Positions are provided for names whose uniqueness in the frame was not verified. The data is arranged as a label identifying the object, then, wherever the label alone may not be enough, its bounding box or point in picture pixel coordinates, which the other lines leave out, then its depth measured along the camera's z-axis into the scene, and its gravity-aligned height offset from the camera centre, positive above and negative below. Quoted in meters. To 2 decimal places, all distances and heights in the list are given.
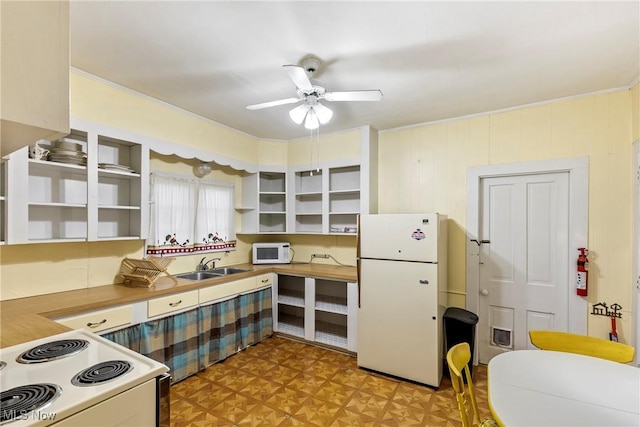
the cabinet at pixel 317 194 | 3.52 +0.24
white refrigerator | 2.60 -0.73
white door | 2.75 -0.43
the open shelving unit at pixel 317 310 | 3.17 -1.13
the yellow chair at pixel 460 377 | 1.32 -0.76
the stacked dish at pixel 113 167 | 2.43 +0.36
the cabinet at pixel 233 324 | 2.86 -1.17
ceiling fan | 1.90 +0.82
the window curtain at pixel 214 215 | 3.46 -0.04
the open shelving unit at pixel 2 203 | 1.93 +0.05
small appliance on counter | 3.85 -0.53
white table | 1.21 -0.81
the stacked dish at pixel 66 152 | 2.19 +0.43
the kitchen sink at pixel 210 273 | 3.25 -0.68
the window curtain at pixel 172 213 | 3.02 -0.01
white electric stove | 0.92 -0.60
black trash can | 2.66 -1.03
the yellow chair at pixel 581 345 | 1.76 -0.81
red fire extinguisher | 2.55 -0.50
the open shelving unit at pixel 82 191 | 1.96 +0.16
